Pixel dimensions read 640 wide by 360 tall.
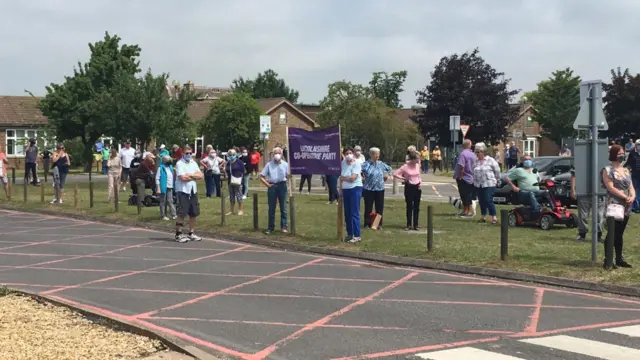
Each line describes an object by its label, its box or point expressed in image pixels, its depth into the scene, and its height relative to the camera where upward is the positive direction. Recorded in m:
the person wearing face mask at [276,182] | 14.95 -0.23
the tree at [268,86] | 116.50 +13.83
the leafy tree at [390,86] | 92.64 +11.07
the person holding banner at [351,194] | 13.62 -0.42
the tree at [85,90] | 42.56 +4.78
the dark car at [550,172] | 21.03 -0.02
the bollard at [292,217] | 14.74 -0.93
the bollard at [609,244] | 10.33 -1.05
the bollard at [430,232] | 12.24 -1.02
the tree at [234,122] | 55.38 +3.77
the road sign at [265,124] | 31.42 +2.05
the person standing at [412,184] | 15.23 -0.27
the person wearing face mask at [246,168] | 22.52 +0.11
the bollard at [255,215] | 15.50 -0.93
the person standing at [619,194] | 10.57 -0.33
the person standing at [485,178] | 15.74 -0.15
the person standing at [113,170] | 22.05 +0.05
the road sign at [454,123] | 26.69 +1.78
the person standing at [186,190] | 14.18 -0.36
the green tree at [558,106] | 63.53 +5.81
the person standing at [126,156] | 24.38 +0.51
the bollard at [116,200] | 19.23 -0.76
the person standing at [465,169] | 16.50 +0.05
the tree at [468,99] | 45.38 +4.52
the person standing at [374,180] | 15.34 -0.18
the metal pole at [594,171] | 10.70 +0.00
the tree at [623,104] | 46.88 +4.38
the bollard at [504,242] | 11.30 -1.10
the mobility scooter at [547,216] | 15.09 -0.94
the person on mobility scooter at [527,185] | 15.35 -0.29
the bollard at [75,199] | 20.70 -0.79
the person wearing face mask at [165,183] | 17.25 -0.27
